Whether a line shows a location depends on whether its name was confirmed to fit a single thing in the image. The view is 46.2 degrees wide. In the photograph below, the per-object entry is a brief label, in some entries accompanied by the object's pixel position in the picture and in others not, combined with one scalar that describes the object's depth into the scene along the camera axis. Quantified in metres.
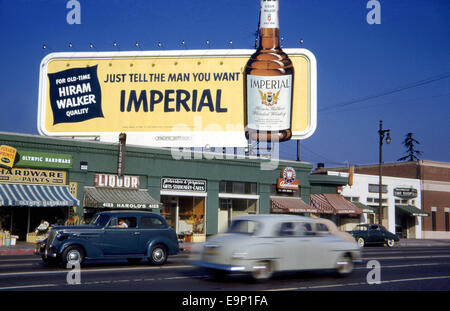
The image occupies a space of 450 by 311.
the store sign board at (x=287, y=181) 38.16
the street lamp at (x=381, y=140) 42.24
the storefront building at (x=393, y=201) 46.44
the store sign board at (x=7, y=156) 26.67
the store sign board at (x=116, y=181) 30.36
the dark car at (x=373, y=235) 35.10
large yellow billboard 36.91
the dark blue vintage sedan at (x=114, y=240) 15.64
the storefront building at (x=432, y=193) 52.28
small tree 108.00
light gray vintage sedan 12.07
